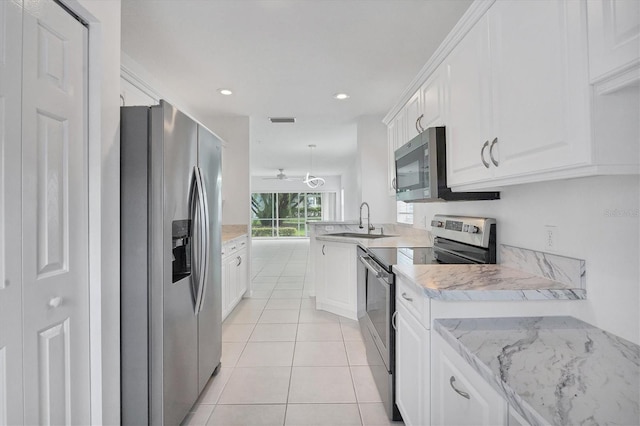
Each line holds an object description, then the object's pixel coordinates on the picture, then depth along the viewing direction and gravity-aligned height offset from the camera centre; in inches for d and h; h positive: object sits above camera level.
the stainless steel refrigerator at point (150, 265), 60.6 -9.6
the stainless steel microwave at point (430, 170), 74.4 +11.5
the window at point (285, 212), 499.2 +4.7
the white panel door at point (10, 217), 38.5 +0.2
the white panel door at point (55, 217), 42.4 +0.2
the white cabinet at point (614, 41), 29.7 +17.6
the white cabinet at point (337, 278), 133.9 -29.5
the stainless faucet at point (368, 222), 166.7 -4.5
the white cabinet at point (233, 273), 128.6 -27.0
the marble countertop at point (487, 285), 47.9 -12.2
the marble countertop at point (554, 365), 25.0 -16.4
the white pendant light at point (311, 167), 257.1 +58.5
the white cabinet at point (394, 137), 110.7 +30.4
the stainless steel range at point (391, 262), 70.0 -12.6
